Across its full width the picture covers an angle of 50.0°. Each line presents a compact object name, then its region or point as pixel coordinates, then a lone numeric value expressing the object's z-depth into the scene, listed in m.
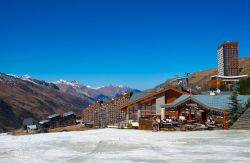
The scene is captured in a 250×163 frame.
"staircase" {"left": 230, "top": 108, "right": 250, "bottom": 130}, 19.63
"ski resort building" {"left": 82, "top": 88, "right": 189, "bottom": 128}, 31.11
